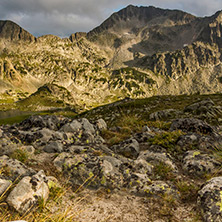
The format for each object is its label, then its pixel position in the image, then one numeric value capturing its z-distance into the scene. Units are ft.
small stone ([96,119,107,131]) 44.54
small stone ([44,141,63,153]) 28.09
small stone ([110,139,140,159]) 29.91
